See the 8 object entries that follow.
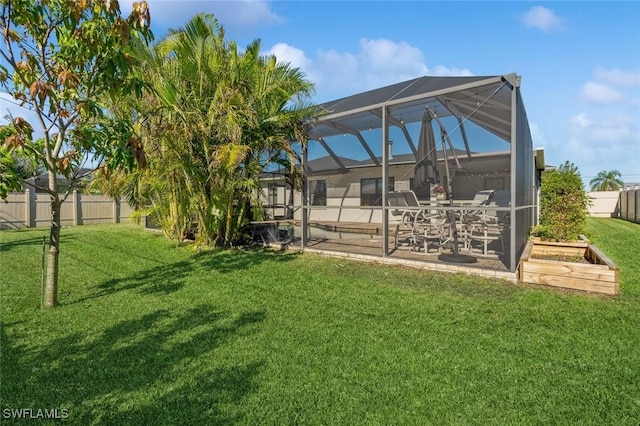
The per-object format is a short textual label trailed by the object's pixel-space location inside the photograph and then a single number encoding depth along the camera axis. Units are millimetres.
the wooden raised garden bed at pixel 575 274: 4285
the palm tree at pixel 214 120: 6883
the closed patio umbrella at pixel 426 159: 6668
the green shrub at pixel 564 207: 7102
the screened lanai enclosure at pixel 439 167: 5772
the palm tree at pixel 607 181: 37812
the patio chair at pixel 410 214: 6479
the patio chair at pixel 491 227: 5925
